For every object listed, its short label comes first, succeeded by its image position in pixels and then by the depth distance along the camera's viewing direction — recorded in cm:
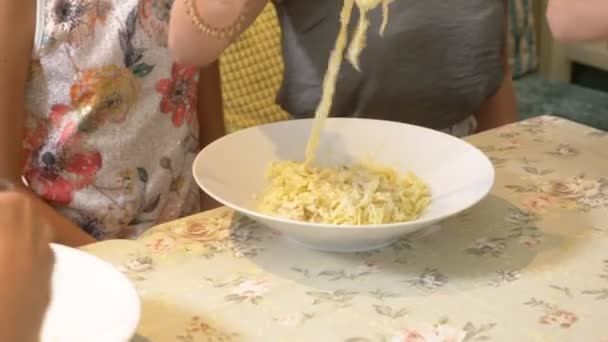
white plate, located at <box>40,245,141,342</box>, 69
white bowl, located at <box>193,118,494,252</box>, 88
